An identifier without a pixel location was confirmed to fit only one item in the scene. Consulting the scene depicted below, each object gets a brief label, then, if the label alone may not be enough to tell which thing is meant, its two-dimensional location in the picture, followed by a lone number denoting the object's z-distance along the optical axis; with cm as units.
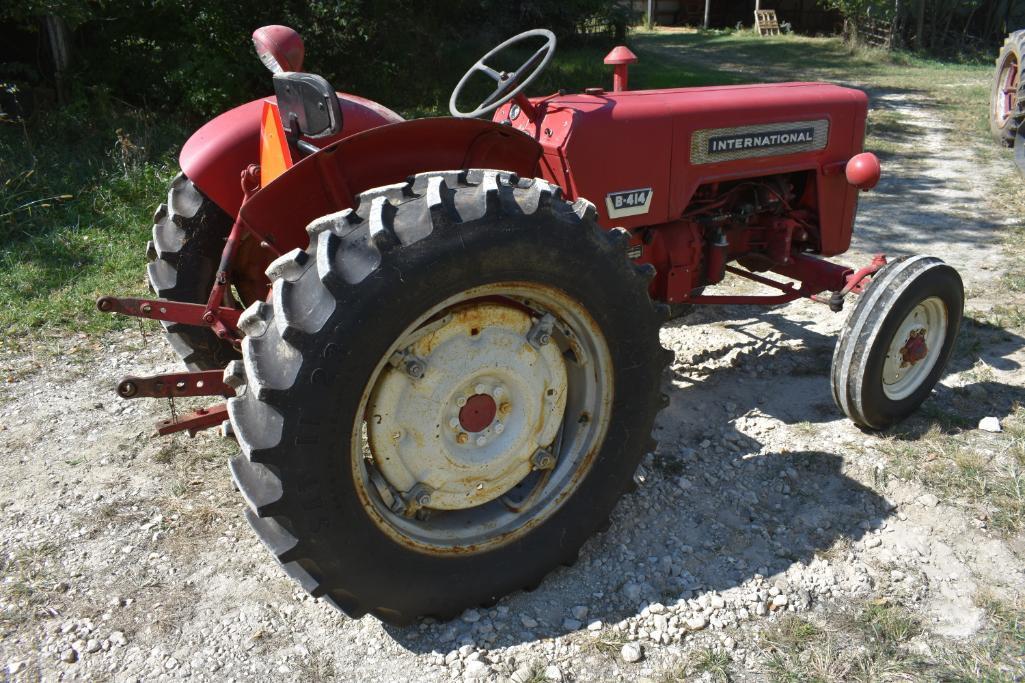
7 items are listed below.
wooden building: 2538
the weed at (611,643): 224
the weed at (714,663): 217
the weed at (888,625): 227
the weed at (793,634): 226
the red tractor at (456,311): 192
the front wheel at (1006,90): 846
